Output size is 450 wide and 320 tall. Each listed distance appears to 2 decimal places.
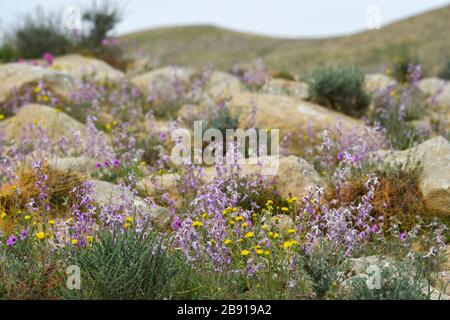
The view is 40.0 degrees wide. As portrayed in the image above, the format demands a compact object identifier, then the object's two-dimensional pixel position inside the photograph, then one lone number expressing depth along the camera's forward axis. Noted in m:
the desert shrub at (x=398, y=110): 8.95
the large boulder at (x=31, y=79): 10.90
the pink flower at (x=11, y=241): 4.57
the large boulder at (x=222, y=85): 11.37
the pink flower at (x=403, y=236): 4.98
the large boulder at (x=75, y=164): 6.70
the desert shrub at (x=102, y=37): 15.95
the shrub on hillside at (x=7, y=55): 15.17
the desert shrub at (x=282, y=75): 13.45
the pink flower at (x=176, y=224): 5.08
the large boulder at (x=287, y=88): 11.32
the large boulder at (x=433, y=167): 6.02
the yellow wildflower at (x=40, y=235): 4.33
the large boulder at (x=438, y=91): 12.45
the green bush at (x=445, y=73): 16.09
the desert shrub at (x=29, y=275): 4.26
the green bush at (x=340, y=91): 10.62
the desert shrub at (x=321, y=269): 4.07
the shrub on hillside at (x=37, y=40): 15.32
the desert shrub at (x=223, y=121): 8.95
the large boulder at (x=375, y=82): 11.61
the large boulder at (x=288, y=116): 9.11
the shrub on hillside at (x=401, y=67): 14.34
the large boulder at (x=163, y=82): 11.61
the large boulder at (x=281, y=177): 6.43
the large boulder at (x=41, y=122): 9.02
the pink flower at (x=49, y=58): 13.88
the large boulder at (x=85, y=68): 13.00
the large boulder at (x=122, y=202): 5.59
